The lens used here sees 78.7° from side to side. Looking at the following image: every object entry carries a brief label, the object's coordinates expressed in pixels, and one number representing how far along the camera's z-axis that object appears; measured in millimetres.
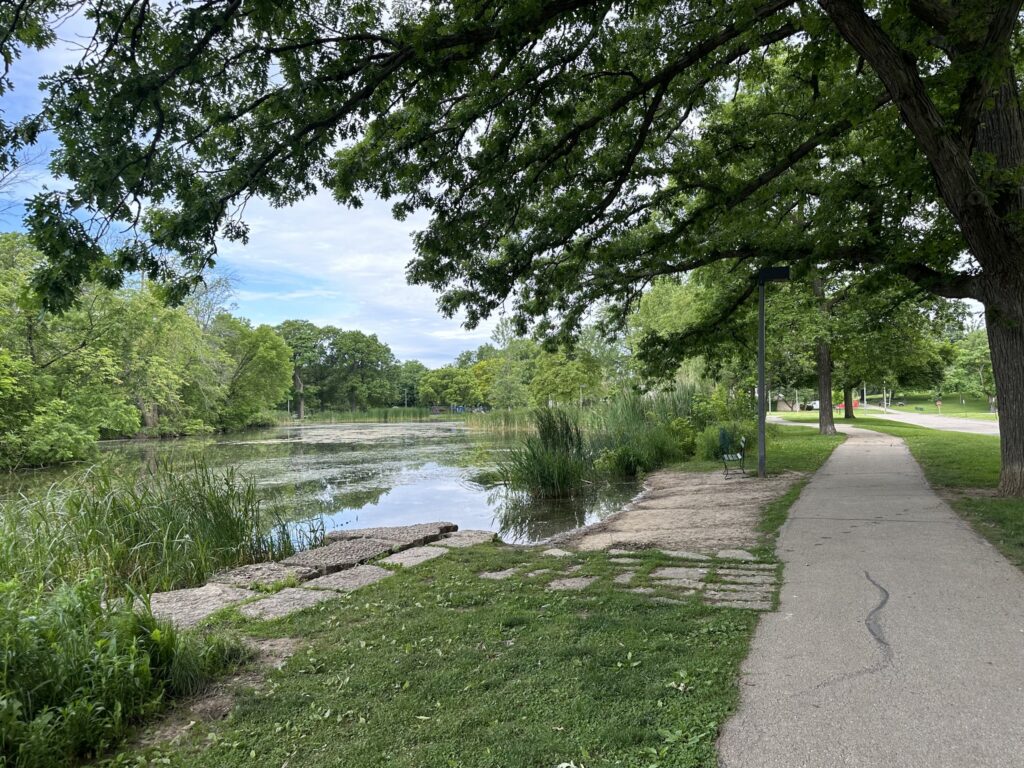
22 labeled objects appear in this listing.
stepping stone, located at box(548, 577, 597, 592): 4836
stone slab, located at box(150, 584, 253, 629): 4348
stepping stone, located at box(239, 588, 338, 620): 4383
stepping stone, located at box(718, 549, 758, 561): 5586
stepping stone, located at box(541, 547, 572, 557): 6164
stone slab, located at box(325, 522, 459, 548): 7021
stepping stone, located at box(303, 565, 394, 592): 5110
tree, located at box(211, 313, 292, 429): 45844
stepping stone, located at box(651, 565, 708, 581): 5035
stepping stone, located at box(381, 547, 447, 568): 5960
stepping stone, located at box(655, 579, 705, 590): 4727
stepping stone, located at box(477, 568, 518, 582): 5316
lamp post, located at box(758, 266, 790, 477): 10400
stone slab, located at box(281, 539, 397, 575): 5871
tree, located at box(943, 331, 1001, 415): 53562
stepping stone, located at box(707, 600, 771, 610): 4137
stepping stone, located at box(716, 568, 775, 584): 4812
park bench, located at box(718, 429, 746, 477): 12836
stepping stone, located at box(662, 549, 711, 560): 5641
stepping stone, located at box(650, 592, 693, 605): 4238
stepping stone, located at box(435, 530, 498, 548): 6957
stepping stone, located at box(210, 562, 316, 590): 5359
